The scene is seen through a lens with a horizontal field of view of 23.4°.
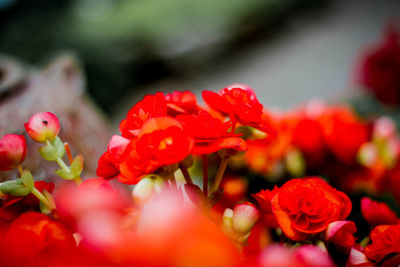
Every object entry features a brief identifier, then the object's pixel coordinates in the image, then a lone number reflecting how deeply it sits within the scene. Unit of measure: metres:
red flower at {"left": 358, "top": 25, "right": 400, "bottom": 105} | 1.48
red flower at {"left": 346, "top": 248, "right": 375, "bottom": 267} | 0.56
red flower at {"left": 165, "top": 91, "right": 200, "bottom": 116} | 0.57
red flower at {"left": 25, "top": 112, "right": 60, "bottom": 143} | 0.57
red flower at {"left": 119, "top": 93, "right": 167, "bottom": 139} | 0.55
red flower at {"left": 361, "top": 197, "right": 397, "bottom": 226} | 0.58
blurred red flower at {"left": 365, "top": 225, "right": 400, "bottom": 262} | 0.55
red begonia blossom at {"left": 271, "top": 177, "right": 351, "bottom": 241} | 0.55
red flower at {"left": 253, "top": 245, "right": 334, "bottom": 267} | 0.48
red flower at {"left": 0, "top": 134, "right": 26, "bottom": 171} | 0.56
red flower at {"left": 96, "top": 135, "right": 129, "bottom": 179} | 0.55
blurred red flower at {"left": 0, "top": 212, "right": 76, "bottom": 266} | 0.51
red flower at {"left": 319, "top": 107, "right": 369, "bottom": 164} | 0.79
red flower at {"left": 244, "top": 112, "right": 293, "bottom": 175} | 0.81
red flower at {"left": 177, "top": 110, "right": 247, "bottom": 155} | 0.55
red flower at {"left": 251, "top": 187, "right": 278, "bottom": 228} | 0.56
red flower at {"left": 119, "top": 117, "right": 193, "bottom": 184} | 0.54
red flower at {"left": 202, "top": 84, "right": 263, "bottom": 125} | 0.56
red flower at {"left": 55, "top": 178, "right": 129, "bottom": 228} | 0.53
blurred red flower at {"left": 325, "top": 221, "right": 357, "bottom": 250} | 0.55
